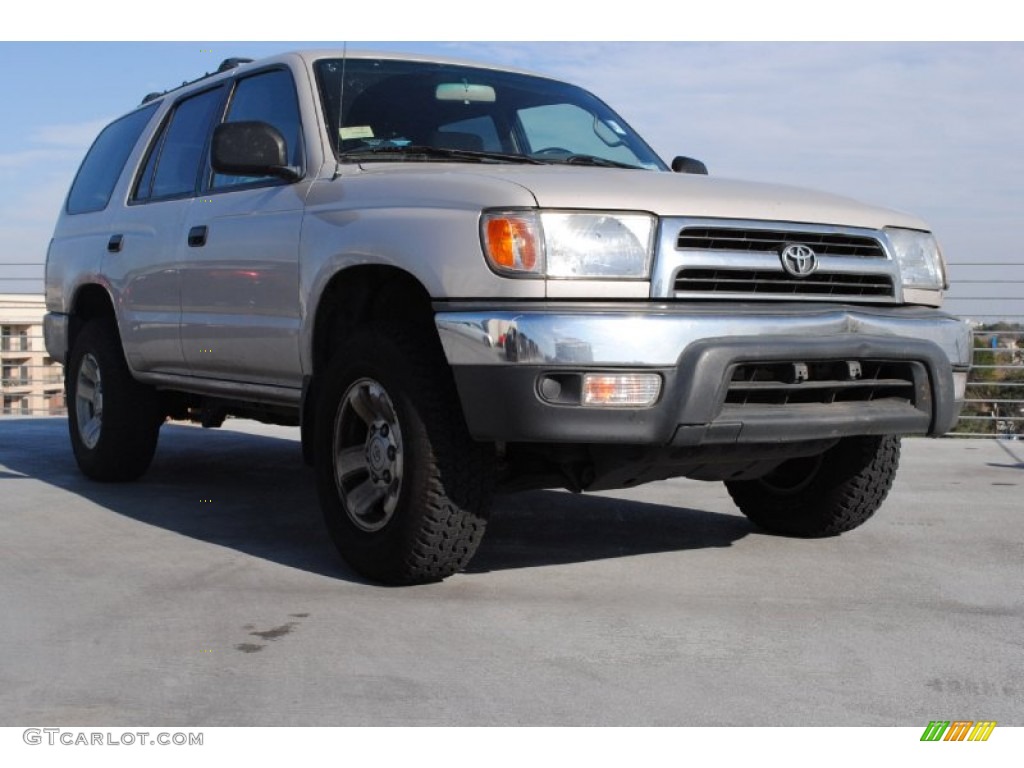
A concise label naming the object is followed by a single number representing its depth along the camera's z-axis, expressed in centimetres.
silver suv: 408
